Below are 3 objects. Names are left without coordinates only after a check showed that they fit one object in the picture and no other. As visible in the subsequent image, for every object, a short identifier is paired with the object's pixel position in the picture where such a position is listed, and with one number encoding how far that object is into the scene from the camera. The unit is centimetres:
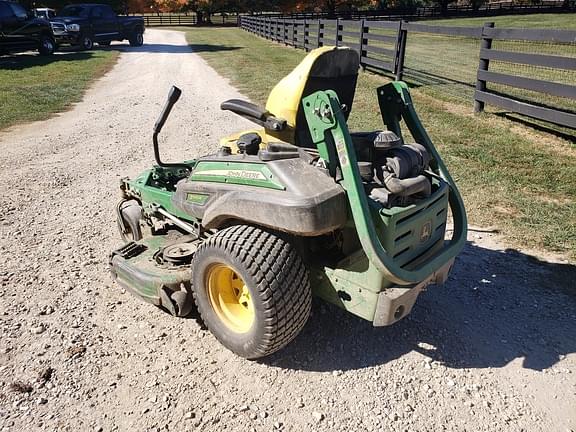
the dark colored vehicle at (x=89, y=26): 1984
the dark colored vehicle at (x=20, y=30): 1638
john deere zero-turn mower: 264
